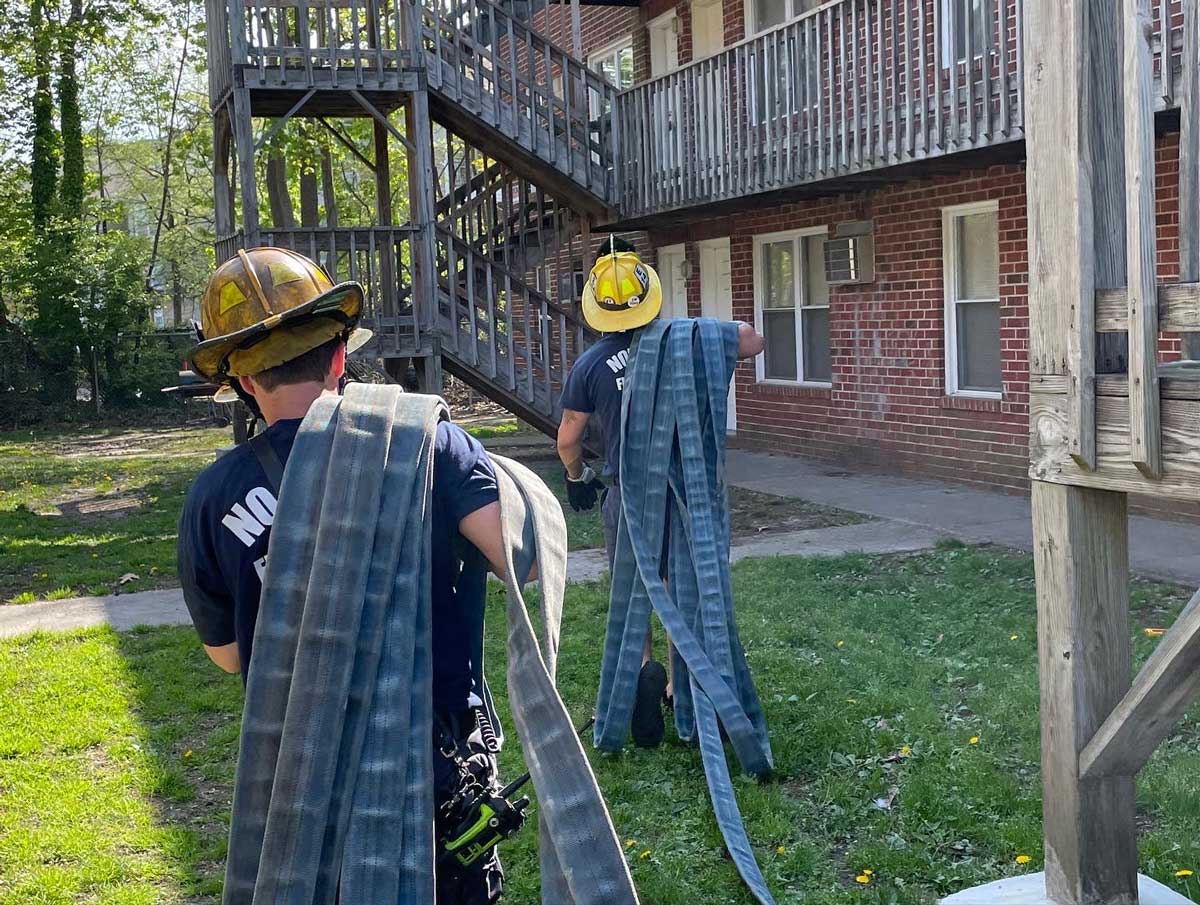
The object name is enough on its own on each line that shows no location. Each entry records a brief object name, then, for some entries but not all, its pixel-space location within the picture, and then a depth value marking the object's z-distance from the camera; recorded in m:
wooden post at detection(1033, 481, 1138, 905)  3.29
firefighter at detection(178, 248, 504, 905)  2.53
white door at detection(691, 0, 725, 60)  15.39
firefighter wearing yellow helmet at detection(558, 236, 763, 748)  5.38
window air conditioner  12.80
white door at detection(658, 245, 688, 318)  16.94
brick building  10.30
